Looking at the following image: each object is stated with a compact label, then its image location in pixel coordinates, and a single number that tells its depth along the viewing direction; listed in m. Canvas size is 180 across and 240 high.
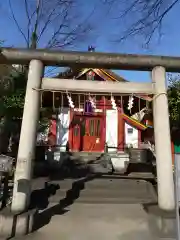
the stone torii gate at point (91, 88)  4.10
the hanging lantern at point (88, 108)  11.48
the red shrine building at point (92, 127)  11.47
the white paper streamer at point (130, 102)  4.60
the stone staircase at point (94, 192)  5.15
